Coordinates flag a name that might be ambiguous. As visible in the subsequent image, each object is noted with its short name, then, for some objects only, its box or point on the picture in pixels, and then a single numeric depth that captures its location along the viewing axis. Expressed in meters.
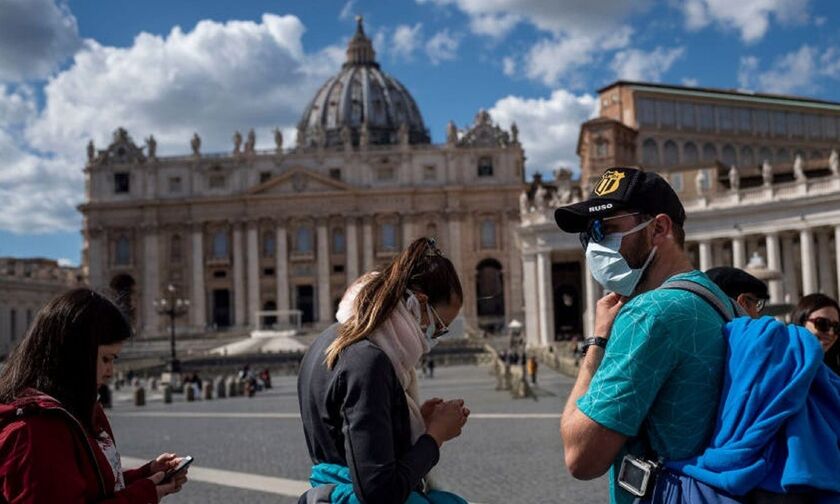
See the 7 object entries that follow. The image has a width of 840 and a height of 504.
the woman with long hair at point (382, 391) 3.22
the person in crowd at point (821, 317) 6.30
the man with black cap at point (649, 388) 2.87
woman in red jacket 2.96
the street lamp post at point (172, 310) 38.08
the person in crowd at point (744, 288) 6.04
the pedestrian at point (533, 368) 28.28
